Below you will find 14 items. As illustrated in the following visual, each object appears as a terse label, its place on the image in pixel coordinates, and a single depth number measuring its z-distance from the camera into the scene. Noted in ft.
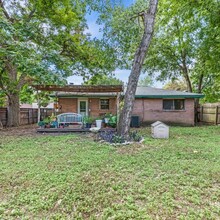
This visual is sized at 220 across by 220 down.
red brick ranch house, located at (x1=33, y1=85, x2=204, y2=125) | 34.78
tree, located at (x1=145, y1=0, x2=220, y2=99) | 25.44
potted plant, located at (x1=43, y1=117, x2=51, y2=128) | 27.25
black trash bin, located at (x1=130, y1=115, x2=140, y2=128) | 32.97
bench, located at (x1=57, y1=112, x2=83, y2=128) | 27.80
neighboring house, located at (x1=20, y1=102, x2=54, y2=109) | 79.50
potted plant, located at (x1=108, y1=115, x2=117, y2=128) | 28.22
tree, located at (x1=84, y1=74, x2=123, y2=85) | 37.11
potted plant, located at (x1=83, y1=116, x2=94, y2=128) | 27.62
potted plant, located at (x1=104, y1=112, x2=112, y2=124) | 28.55
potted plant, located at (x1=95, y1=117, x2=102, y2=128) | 27.88
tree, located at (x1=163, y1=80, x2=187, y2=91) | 69.25
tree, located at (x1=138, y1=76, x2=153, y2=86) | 109.78
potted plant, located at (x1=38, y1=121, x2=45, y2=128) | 27.05
